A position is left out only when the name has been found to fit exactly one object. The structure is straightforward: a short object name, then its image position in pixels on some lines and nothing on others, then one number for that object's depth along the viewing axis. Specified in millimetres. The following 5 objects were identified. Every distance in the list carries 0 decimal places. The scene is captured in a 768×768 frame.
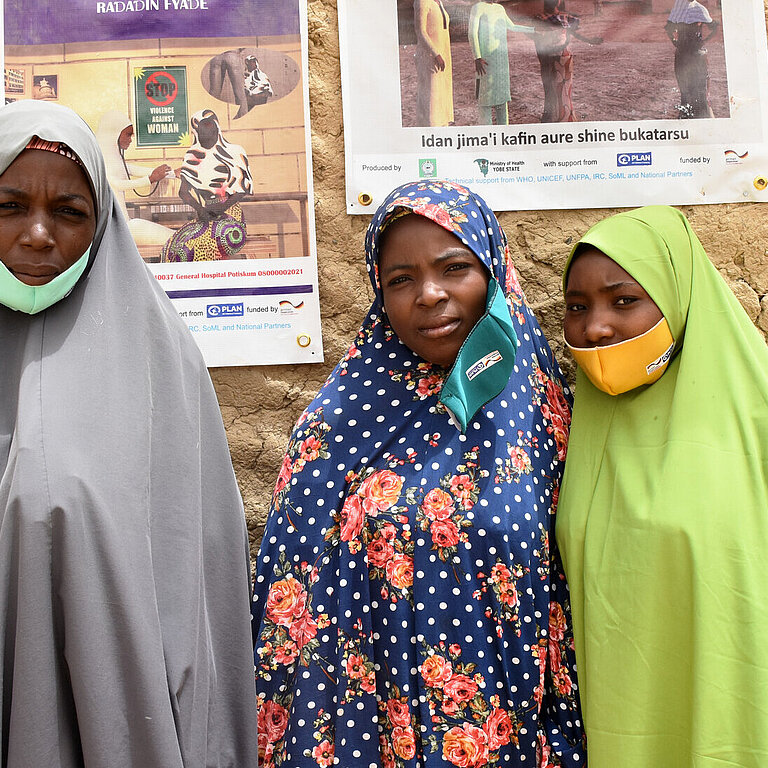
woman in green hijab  1683
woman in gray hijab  1463
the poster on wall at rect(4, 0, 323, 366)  2463
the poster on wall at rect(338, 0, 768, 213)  2479
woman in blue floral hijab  1828
